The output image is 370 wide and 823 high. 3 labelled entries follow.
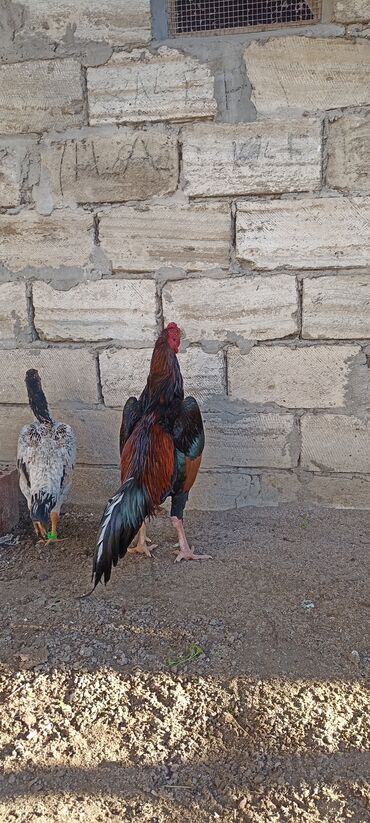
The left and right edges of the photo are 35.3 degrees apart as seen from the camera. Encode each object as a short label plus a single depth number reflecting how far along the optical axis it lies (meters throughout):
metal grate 3.20
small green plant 2.32
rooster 2.95
